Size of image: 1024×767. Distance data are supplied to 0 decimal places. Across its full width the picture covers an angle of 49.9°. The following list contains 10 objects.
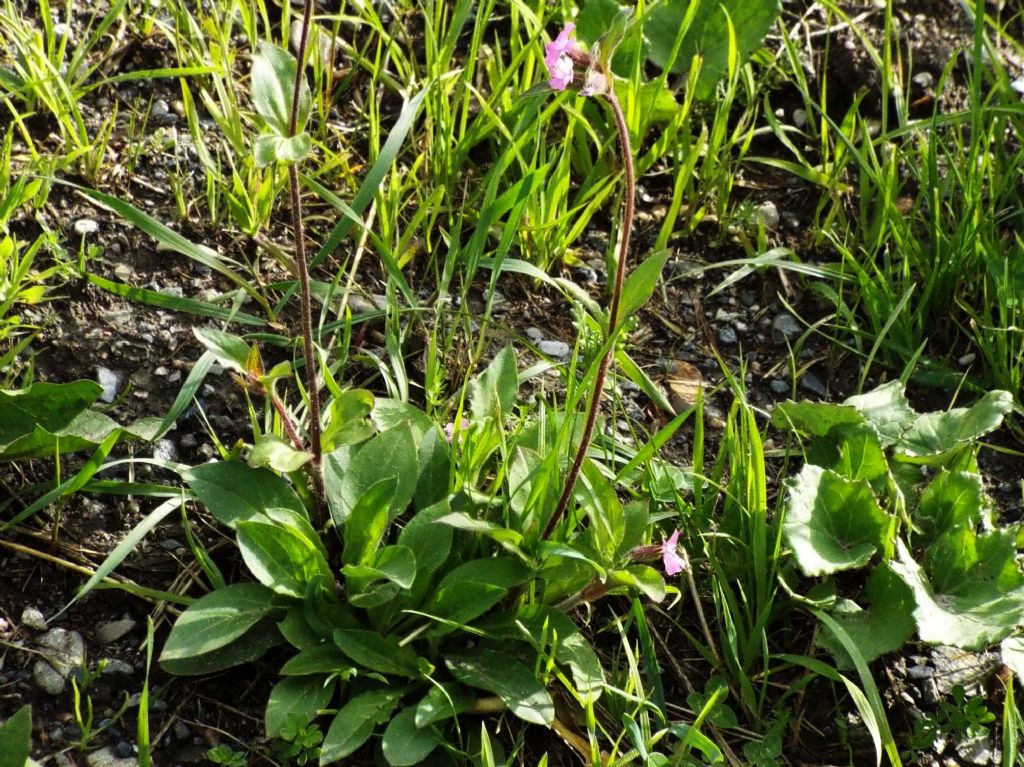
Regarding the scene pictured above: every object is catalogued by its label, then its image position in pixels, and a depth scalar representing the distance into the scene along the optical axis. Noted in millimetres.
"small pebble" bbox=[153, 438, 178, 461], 2049
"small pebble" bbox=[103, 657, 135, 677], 1793
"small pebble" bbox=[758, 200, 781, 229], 2652
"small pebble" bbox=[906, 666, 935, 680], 1931
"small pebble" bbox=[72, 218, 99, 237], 2314
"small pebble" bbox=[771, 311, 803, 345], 2473
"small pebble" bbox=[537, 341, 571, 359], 2340
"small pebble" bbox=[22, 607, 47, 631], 1832
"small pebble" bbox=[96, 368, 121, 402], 2102
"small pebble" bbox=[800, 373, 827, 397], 2383
